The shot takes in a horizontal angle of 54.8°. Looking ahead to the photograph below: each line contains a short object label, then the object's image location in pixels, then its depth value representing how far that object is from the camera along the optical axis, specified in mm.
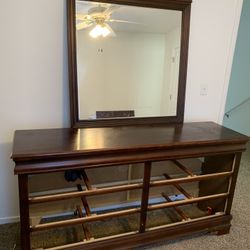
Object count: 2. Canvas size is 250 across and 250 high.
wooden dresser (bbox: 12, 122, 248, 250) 1324
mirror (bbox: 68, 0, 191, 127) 1668
